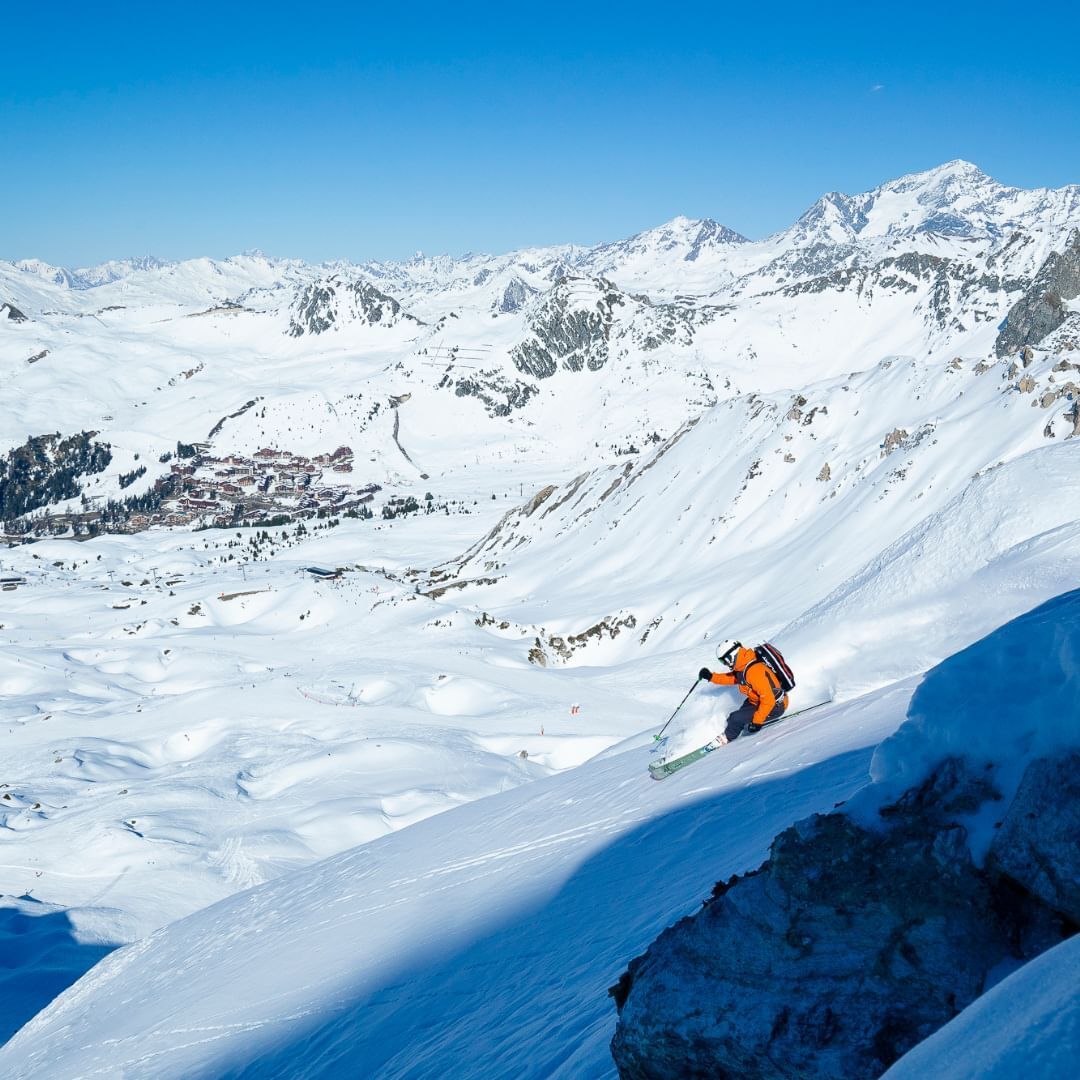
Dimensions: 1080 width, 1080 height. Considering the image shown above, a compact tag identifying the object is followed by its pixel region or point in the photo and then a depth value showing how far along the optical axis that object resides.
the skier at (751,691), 12.62
